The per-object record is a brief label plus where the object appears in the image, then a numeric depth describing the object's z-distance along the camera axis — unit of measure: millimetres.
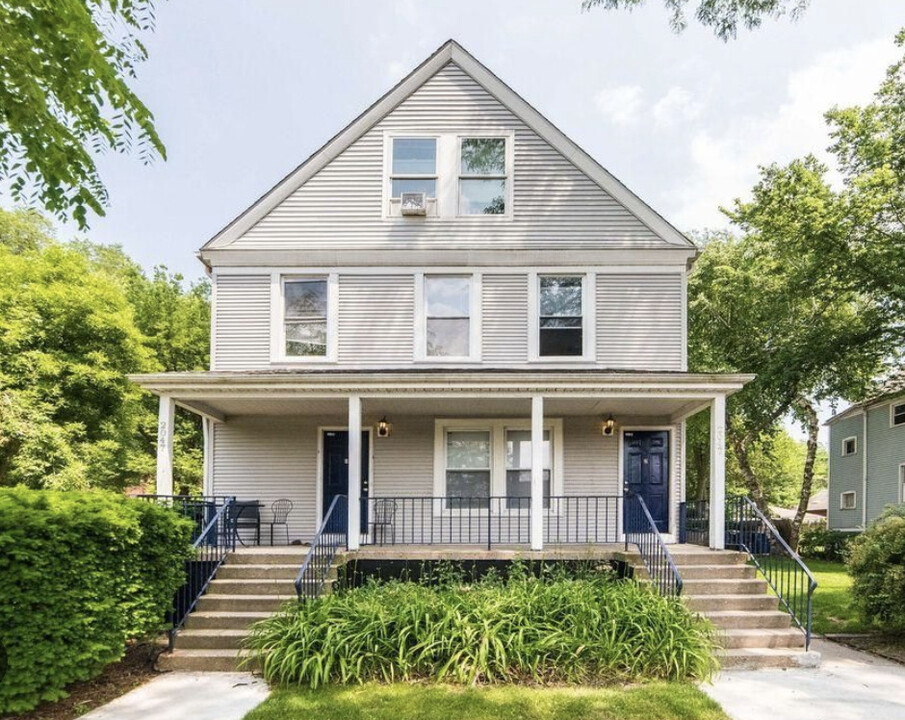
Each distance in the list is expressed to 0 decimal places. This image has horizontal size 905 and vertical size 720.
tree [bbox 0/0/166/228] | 4934
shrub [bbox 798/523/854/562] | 20312
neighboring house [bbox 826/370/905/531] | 21109
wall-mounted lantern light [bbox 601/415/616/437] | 10430
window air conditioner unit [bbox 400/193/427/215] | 10898
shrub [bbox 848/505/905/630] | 7457
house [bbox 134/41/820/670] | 10688
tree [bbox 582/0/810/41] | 9398
